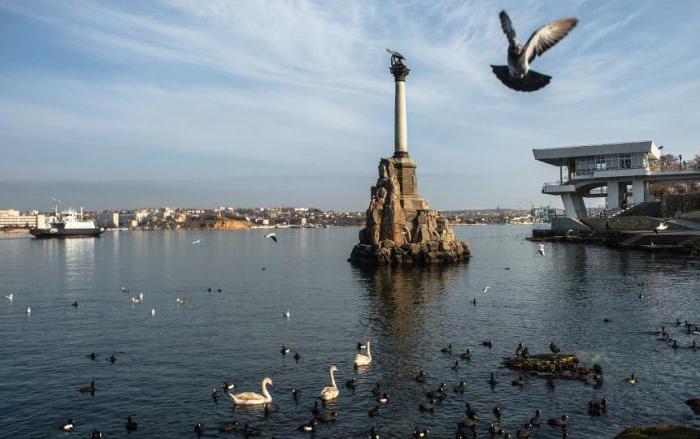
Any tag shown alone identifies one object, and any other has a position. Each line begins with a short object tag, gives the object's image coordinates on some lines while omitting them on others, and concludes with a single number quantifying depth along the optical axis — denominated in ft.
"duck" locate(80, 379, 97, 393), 84.48
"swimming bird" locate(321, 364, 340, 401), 79.36
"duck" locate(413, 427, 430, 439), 66.09
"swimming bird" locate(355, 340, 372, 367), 95.71
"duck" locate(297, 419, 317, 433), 69.31
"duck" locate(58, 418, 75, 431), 70.49
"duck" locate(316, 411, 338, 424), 72.09
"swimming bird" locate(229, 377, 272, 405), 77.20
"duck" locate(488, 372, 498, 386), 85.14
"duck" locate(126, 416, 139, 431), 70.59
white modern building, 376.68
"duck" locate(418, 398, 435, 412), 75.72
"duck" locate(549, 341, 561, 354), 99.61
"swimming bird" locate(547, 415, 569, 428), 69.51
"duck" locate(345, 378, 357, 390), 84.89
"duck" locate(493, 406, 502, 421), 72.67
